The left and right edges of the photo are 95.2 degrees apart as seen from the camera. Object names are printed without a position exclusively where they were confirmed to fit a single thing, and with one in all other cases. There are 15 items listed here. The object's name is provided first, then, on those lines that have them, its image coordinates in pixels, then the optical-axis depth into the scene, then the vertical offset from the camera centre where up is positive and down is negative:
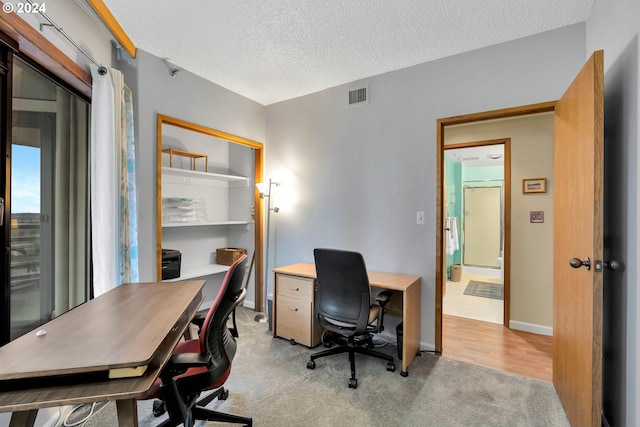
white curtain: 2.03 +0.27
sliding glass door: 1.47 +0.09
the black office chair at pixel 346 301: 2.17 -0.67
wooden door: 1.43 -0.16
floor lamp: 3.54 -0.09
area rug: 4.65 -1.29
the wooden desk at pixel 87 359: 0.88 -0.47
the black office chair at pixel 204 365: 1.26 -0.70
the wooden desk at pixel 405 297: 2.32 -0.70
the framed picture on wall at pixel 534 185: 3.19 +0.32
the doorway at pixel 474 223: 5.06 -0.19
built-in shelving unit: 3.43 +0.21
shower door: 6.51 -0.28
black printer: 3.05 -0.53
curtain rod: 1.55 +1.05
